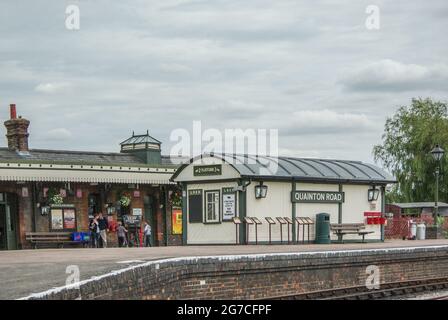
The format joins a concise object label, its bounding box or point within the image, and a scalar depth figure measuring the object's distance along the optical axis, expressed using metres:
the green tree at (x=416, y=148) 49.59
